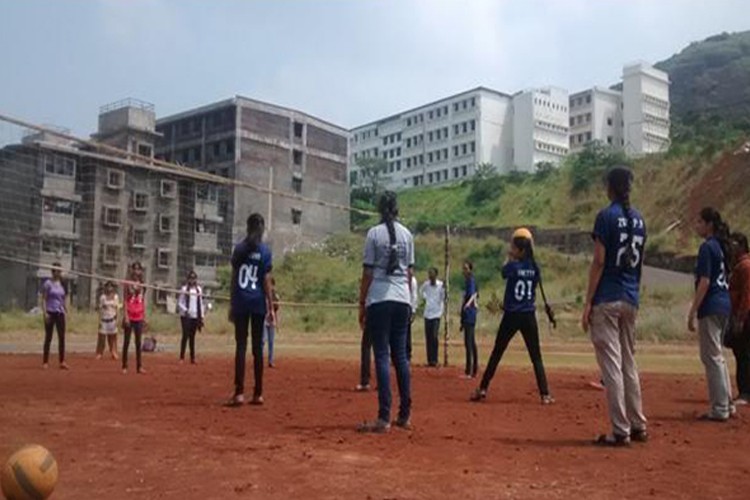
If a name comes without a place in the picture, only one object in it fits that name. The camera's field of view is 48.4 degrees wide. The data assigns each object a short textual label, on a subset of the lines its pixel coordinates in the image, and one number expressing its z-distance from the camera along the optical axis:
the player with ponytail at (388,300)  7.44
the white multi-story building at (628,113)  99.94
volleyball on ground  4.35
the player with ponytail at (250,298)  9.00
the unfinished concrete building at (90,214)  44.66
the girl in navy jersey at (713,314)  8.34
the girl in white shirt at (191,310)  16.86
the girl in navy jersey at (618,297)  6.85
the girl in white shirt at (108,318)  18.62
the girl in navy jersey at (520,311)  9.71
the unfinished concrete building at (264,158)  61.94
